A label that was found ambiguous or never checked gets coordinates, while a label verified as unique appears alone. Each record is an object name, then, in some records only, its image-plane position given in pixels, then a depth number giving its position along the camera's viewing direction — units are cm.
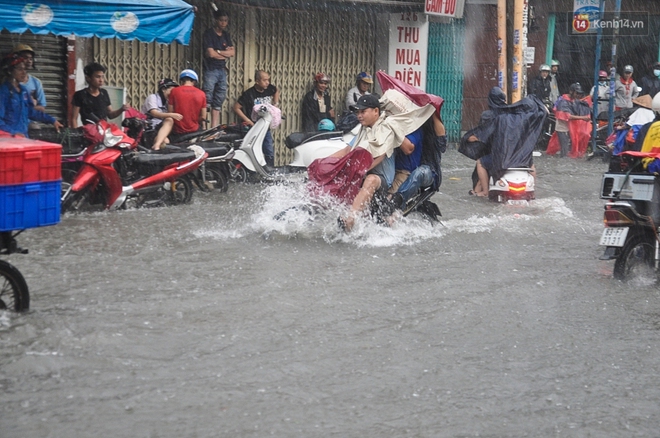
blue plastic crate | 571
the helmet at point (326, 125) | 1372
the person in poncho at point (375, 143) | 931
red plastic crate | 572
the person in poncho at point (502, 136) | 1290
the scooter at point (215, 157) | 1262
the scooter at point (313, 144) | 1298
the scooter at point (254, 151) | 1352
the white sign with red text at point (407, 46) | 1778
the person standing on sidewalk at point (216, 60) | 1405
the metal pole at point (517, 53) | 1534
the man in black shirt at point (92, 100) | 1170
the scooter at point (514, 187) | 1286
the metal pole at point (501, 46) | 1562
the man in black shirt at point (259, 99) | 1427
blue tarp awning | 949
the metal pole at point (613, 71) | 1944
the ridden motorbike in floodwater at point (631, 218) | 790
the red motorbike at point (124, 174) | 1069
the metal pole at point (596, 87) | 1964
